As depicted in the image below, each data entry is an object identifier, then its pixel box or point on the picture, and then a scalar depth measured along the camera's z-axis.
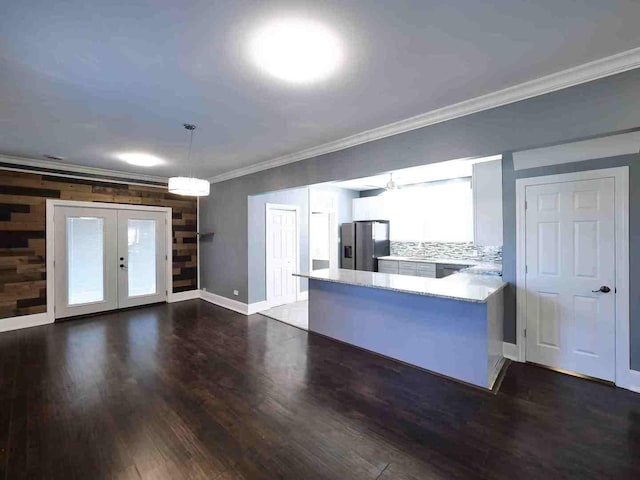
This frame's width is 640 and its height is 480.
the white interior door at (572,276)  2.75
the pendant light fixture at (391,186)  4.90
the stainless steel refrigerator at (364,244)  6.80
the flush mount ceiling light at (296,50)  1.74
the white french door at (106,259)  5.09
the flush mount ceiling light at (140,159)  4.41
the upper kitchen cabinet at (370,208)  7.14
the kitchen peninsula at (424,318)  2.76
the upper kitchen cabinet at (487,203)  3.53
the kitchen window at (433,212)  5.82
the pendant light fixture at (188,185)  3.38
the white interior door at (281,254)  5.85
